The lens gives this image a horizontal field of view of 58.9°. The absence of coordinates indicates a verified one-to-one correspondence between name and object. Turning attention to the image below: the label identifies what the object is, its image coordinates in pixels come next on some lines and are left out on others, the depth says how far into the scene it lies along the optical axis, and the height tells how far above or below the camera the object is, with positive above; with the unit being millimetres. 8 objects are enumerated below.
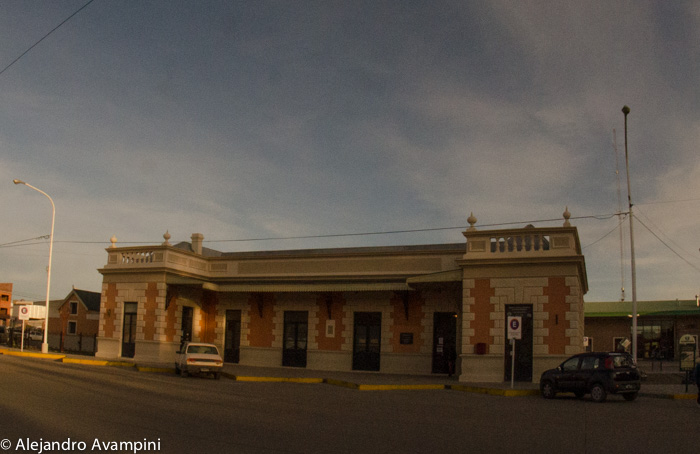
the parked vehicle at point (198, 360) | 23547 -2290
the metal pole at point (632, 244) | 29112 +3321
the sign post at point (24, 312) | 33875 -988
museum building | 23938 -2
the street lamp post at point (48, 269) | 33312 +1440
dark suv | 18109 -1932
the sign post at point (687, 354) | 23234 -1466
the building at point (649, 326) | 52062 -1091
